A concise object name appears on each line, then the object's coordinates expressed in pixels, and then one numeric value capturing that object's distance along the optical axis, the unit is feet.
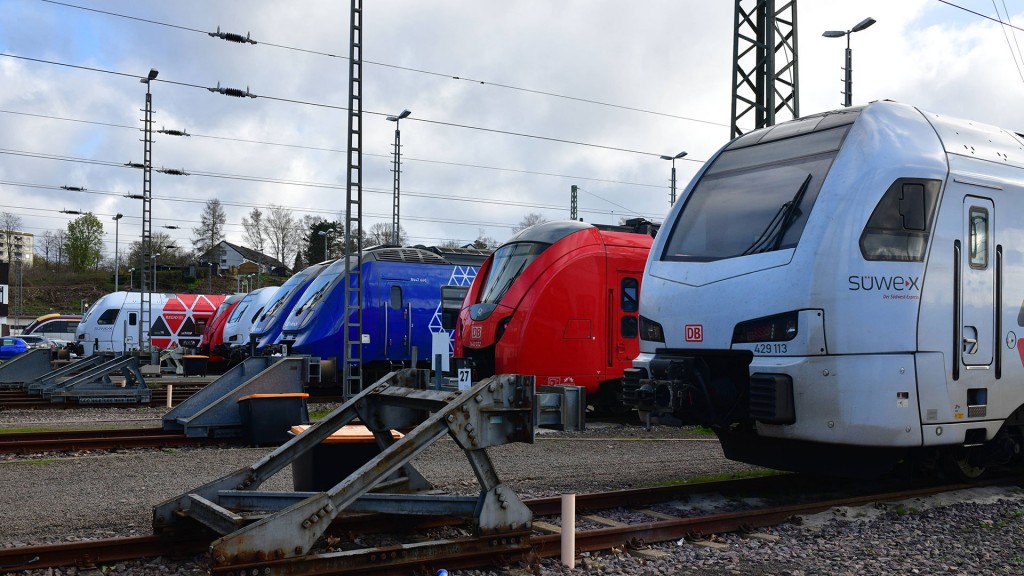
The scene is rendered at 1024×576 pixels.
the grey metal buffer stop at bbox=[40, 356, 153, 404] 62.39
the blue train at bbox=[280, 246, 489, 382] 64.23
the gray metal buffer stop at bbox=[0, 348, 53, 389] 75.48
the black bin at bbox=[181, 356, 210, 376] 75.41
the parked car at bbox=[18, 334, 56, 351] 145.18
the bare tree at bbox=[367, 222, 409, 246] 214.61
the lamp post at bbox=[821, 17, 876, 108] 67.62
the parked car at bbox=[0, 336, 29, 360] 138.62
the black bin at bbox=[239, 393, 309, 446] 39.22
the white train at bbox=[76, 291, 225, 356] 120.06
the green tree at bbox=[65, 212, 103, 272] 317.01
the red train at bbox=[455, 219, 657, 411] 44.65
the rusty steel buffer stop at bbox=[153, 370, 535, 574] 16.58
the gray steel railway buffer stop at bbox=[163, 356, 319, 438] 41.11
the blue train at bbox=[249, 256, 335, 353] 71.67
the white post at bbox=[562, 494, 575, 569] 19.25
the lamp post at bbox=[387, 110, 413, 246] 119.53
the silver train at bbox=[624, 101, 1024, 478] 22.85
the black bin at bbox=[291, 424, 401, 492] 22.80
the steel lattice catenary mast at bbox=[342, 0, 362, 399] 53.21
